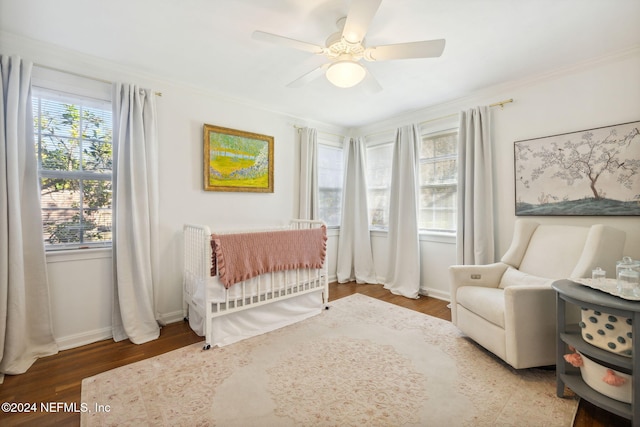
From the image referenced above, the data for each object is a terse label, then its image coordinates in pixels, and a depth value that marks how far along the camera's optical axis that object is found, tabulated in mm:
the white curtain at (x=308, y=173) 3771
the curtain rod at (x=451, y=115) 2870
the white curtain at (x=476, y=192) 2943
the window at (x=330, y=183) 4234
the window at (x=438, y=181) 3443
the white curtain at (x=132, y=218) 2365
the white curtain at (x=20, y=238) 1898
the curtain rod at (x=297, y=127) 3800
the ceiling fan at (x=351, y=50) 1592
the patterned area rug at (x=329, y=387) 1488
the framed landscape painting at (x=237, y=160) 2998
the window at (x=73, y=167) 2223
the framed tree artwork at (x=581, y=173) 2229
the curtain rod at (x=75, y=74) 2154
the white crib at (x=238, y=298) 2246
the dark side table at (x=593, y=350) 1315
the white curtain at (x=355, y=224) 4199
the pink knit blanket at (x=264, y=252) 2234
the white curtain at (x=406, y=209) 3574
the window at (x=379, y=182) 4164
